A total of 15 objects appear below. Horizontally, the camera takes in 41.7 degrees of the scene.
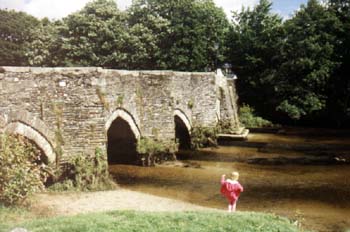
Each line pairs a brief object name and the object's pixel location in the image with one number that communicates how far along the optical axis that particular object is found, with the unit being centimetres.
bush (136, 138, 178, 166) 1933
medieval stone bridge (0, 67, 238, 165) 1349
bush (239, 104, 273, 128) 3794
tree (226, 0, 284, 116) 3772
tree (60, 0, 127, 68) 3662
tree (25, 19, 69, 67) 3738
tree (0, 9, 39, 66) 4159
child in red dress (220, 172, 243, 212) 1121
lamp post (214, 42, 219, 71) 4038
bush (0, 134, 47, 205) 1109
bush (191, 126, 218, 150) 2509
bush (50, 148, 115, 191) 1428
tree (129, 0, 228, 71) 3738
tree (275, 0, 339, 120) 3447
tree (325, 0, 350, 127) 3584
